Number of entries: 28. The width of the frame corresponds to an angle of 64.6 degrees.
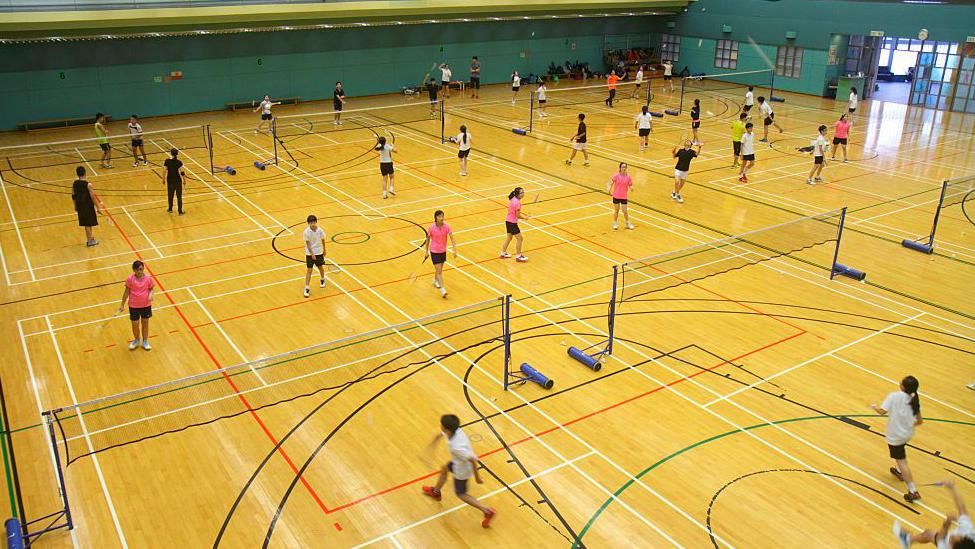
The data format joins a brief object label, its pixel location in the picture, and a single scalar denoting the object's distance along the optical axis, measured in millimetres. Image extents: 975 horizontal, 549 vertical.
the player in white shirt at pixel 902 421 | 10078
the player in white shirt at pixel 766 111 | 28775
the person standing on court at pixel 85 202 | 18566
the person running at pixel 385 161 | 22000
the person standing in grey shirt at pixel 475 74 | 41219
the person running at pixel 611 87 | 37844
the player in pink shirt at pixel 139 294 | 13727
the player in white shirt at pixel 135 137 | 26109
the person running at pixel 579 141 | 26906
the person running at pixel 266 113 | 31217
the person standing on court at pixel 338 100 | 33372
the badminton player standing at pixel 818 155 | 24359
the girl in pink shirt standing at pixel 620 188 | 19750
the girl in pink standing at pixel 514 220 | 17500
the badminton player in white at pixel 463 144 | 24516
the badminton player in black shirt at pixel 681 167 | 21938
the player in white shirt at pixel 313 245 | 15914
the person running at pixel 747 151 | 24344
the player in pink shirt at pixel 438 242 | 15828
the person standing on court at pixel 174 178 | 20688
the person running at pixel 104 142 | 25625
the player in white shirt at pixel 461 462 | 9133
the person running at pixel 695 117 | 28938
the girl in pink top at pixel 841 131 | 27578
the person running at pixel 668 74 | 45062
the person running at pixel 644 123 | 28700
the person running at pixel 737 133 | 26059
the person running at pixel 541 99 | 35531
